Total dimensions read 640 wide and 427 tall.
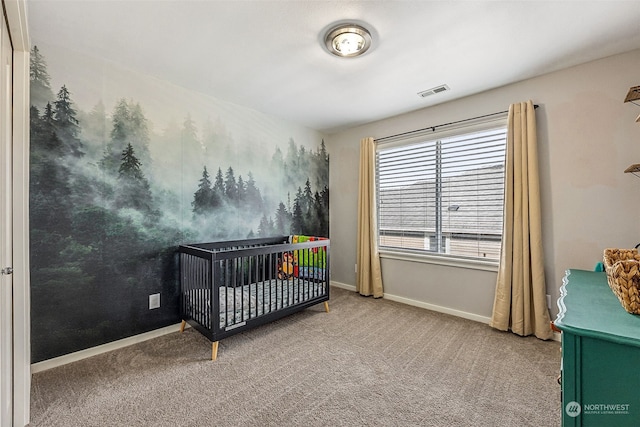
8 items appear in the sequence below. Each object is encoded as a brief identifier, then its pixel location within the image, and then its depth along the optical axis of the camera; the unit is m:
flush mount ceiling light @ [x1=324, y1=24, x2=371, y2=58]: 1.78
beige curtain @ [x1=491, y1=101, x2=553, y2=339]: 2.35
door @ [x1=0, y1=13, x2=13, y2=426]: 1.17
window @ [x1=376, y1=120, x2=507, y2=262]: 2.71
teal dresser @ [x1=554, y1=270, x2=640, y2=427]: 0.81
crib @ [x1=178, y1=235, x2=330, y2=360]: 2.12
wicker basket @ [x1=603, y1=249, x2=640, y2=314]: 0.97
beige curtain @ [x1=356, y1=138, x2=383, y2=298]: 3.49
